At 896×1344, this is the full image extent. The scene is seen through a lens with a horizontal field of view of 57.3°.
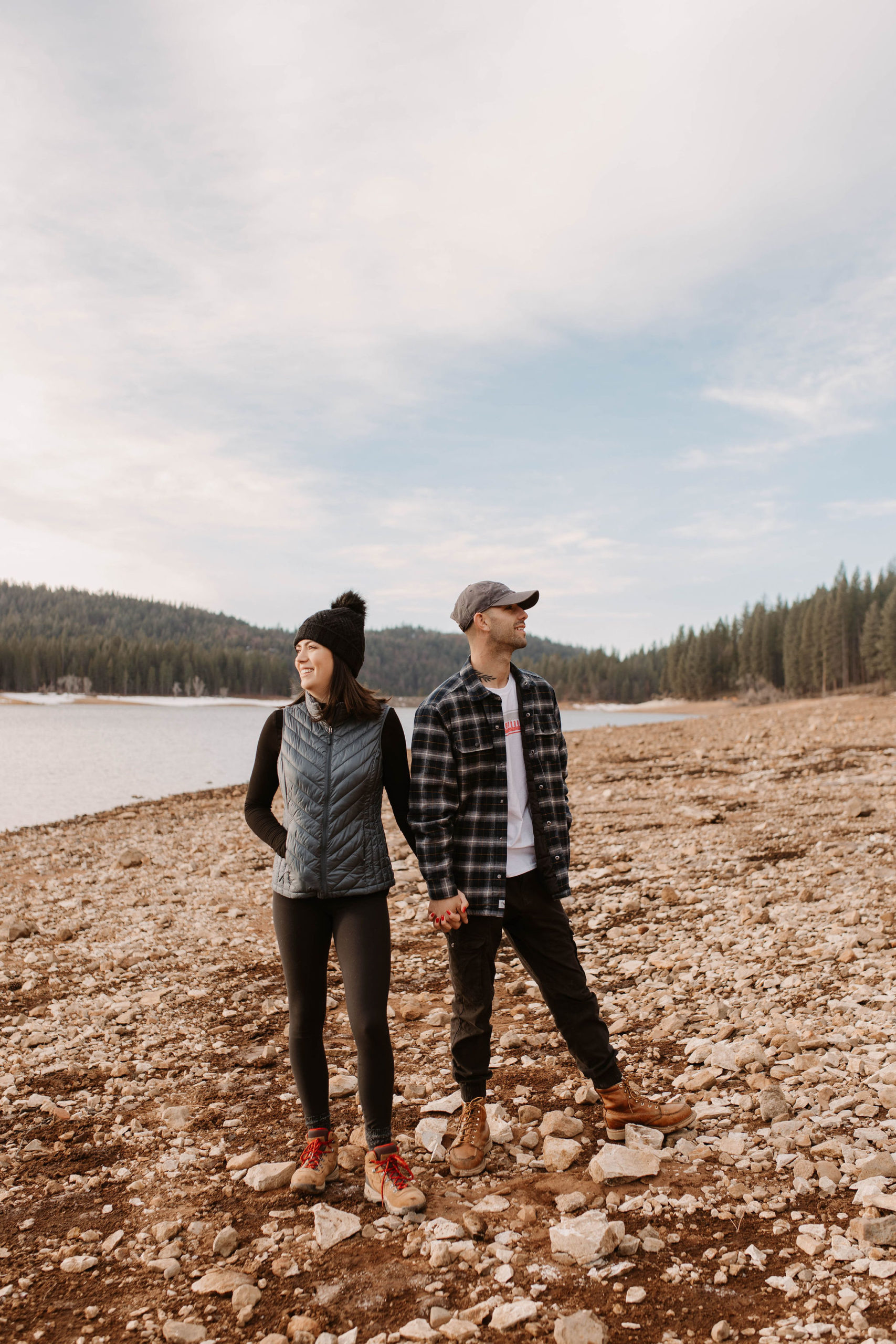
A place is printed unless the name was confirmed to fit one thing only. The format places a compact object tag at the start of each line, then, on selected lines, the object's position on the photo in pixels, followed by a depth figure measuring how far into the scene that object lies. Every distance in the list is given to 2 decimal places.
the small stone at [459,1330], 2.94
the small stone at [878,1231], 3.17
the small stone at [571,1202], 3.66
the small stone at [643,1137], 4.10
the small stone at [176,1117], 4.77
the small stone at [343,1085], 5.05
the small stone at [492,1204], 3.72
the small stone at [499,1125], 4.35
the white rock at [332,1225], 3.54
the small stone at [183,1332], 3.03
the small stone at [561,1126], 4.33
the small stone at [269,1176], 4.02
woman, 3.78
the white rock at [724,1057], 4.90
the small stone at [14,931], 8.80
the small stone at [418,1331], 2.95
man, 4.01
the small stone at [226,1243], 3.53
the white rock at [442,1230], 3.51
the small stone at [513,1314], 2.99
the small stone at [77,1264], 3.48
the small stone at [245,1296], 3.19
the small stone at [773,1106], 4.26
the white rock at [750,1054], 4.88
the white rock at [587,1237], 3.30
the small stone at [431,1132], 4.35
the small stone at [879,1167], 3.60
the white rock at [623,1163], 3.86
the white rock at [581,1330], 2.84
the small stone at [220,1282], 3.29
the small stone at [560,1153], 4.05
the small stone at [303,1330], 2.98
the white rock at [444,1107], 4.70
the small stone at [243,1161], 4.23
